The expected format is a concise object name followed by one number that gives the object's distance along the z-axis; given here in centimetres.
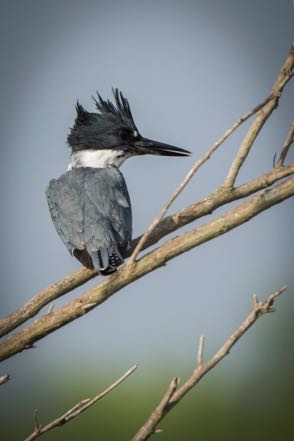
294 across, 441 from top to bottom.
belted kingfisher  653
